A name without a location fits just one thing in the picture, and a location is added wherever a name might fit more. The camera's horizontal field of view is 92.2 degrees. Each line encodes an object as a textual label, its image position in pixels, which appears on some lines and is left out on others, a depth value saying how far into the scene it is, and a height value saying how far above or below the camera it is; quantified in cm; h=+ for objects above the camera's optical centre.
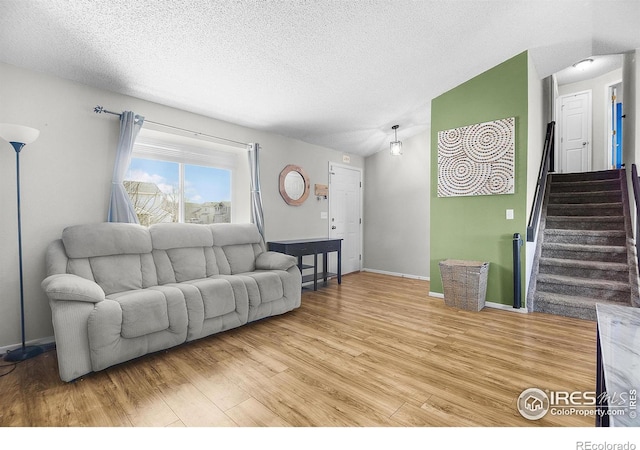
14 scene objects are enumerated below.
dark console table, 411 -44
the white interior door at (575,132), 584 +163
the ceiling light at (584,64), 516 +261
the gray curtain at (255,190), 405 +38
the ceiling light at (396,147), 482 +110
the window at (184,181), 339 +46
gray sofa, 205 -59
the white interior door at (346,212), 546 +11
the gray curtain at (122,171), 292 +46
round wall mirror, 457 +52
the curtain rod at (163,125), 286 +102
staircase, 328 -41
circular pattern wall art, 358 +72
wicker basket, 350 -77
